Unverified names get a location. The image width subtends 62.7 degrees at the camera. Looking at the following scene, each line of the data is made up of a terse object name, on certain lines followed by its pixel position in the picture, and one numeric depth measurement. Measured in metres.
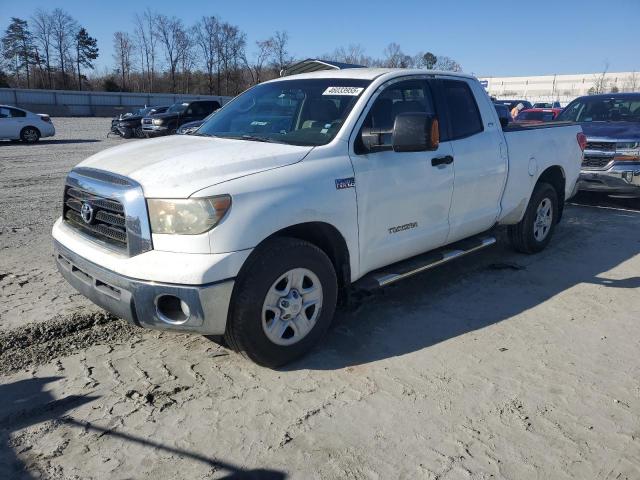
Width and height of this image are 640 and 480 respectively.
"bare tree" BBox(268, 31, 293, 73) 64.82
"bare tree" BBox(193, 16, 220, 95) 75.19
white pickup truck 3.05
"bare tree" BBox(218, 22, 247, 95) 74.88
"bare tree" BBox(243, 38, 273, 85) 65.56
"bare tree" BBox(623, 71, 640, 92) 66.50
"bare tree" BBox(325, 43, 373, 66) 62.03
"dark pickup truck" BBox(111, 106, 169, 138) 23.59
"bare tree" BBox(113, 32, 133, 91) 74.88
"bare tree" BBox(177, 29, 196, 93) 75.50
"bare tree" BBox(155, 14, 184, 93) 75.12
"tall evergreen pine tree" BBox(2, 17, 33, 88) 65.94
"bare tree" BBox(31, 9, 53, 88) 69.25
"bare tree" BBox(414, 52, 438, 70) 59.66
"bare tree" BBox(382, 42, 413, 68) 51.72
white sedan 19.72
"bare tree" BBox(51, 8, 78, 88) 70.88
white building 68.38
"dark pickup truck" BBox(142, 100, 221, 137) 20.50
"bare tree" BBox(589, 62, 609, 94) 62.19
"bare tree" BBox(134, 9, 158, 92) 74.88
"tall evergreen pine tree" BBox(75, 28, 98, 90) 72.56
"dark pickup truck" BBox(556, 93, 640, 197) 8.11
